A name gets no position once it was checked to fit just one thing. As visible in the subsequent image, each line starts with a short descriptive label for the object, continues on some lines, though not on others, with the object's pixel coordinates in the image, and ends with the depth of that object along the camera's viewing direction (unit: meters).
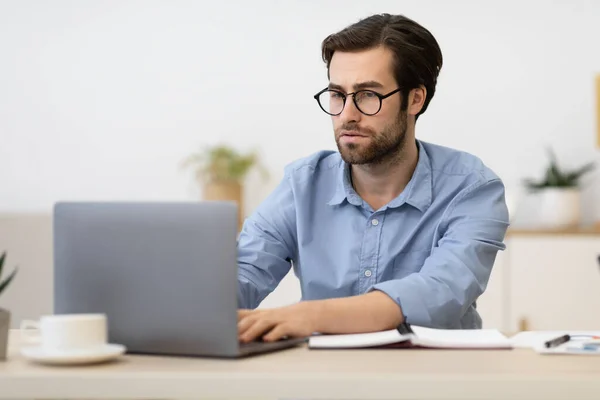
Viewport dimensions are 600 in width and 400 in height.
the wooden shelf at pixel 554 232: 6.31
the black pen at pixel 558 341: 2.68
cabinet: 6.33
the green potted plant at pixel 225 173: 6.82
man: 3.36
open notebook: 2.71
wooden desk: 2.44
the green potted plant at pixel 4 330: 2.62
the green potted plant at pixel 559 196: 6.59
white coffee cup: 2.55
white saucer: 2.52
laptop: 2.58
